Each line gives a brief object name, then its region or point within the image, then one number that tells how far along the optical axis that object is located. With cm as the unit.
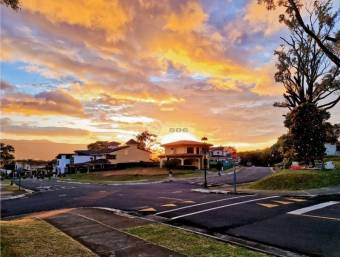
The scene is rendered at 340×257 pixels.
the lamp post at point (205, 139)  3409
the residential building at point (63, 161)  11931
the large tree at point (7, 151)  10628
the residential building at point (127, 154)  10050
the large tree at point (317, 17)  2694
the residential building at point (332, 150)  7975
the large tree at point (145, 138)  12275
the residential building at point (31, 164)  15000
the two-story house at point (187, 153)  7850
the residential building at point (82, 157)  11387
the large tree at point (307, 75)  3978
